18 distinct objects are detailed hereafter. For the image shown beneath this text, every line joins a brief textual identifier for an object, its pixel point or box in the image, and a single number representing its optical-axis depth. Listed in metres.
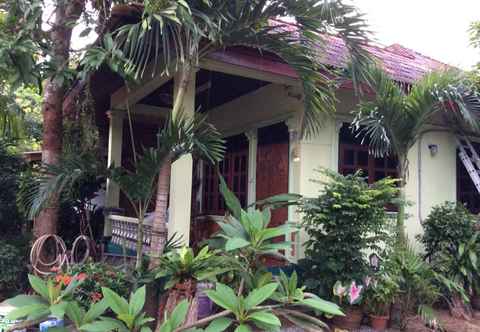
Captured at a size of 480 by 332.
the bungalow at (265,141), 4.83
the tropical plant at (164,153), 3.74
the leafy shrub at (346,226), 4.41
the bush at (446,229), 5.38
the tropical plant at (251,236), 3.10
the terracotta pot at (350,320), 4.41
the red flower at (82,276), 3.71
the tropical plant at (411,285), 4.52
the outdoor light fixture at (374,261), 4.77
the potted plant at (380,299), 4.41
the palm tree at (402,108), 4.93
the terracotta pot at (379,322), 4.44
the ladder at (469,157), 6.60
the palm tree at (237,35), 3.55
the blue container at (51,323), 3.49
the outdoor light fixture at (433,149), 6.68
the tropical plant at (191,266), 3.29
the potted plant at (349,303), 4.38
